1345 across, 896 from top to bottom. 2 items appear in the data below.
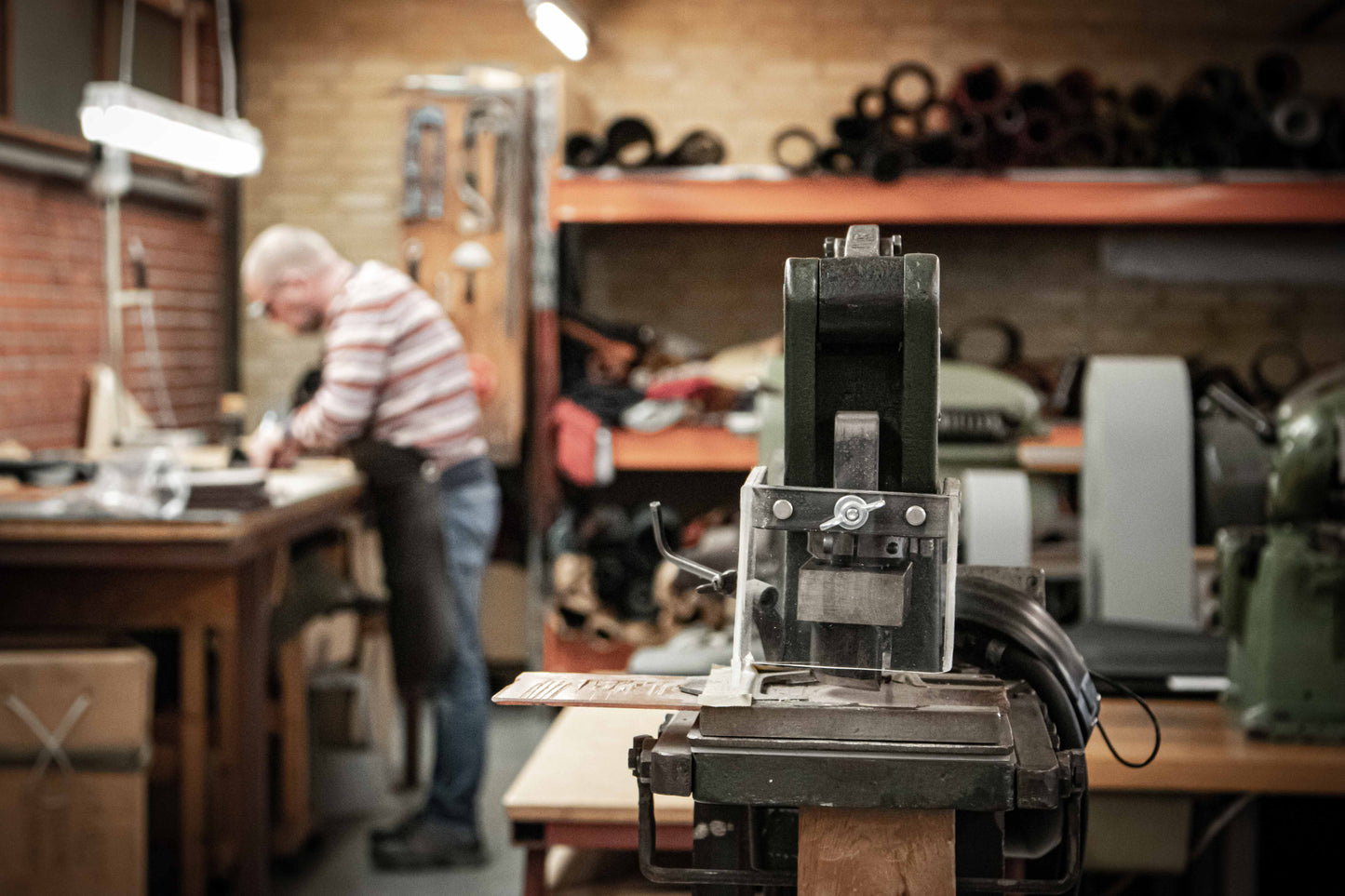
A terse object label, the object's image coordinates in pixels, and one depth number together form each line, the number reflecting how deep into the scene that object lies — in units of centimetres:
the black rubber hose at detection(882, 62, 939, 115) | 458
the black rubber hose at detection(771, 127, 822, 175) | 444
